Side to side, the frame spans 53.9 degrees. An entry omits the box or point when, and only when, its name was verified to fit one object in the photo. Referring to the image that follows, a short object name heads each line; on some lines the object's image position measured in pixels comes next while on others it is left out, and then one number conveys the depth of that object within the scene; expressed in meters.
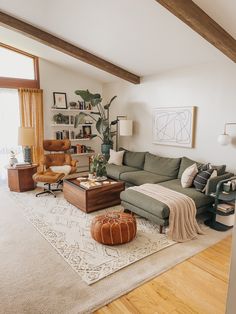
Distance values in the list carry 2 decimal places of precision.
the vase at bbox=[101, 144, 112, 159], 5.85
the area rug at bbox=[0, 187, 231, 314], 1.89
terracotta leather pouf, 2.66
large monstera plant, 5.45
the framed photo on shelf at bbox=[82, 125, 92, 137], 6.39
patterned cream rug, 2.38
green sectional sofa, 3.05
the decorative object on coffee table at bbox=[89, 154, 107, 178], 3.99
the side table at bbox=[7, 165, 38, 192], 4.55
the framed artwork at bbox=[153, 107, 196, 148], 4.41
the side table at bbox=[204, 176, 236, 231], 3.12
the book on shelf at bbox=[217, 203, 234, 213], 3.16
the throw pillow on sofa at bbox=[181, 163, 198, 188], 3.61
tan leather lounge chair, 4.55
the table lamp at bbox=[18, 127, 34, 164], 4.54
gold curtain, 5.35
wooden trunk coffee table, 3.63
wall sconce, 3.57
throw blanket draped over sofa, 2.94
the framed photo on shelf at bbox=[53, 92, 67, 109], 5.86
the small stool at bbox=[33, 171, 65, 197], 4.25
